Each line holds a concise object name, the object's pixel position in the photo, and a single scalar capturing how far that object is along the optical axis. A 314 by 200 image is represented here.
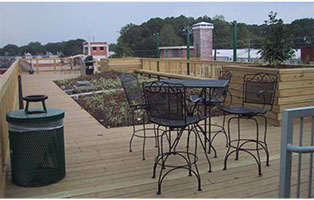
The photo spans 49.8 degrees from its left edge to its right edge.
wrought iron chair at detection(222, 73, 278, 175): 3.30
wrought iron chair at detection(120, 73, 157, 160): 3.92
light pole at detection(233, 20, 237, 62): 8.74
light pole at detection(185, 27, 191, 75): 10.76
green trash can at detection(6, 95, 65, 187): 2.82
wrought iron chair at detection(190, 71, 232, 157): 3.87
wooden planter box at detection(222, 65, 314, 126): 4.93
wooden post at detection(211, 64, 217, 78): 9.04
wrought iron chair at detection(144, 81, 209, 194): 2.82
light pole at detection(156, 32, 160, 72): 13.49
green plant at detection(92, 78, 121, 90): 9.67
